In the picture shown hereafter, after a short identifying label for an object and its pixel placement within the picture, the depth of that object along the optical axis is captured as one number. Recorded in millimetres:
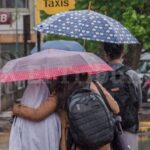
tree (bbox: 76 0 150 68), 30526
